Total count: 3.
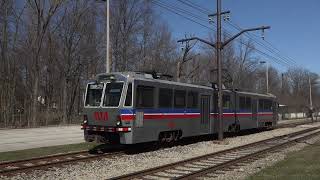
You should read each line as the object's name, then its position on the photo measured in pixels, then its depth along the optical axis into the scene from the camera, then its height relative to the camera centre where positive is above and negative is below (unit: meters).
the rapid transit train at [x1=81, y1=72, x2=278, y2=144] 17.92 +0.40
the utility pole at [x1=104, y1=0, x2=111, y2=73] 25.12 +2.89
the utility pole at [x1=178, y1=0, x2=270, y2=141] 24.20 +3.41
